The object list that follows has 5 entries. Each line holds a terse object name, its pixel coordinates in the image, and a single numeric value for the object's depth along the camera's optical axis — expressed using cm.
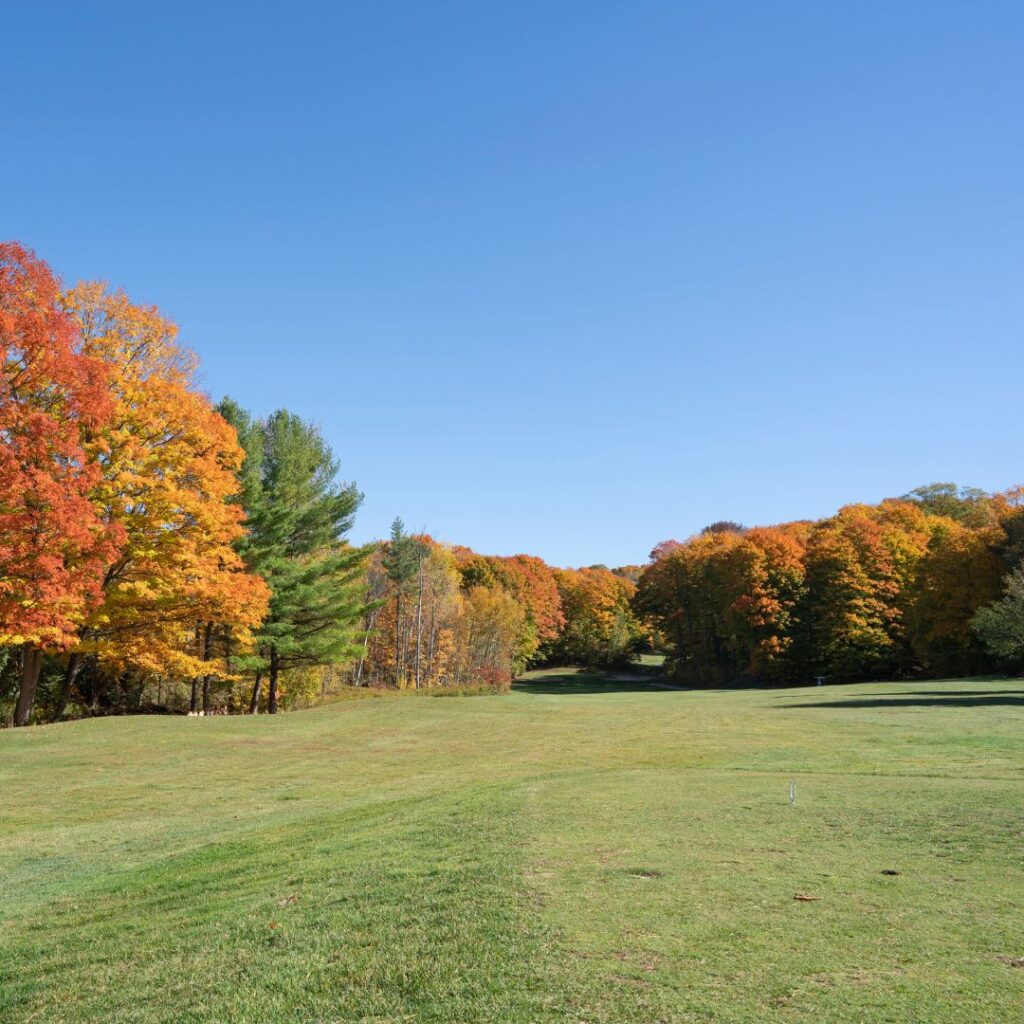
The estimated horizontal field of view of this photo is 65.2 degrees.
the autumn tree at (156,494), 2603
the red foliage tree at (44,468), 2180
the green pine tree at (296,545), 3597
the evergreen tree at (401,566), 6309
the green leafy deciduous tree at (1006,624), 3731
